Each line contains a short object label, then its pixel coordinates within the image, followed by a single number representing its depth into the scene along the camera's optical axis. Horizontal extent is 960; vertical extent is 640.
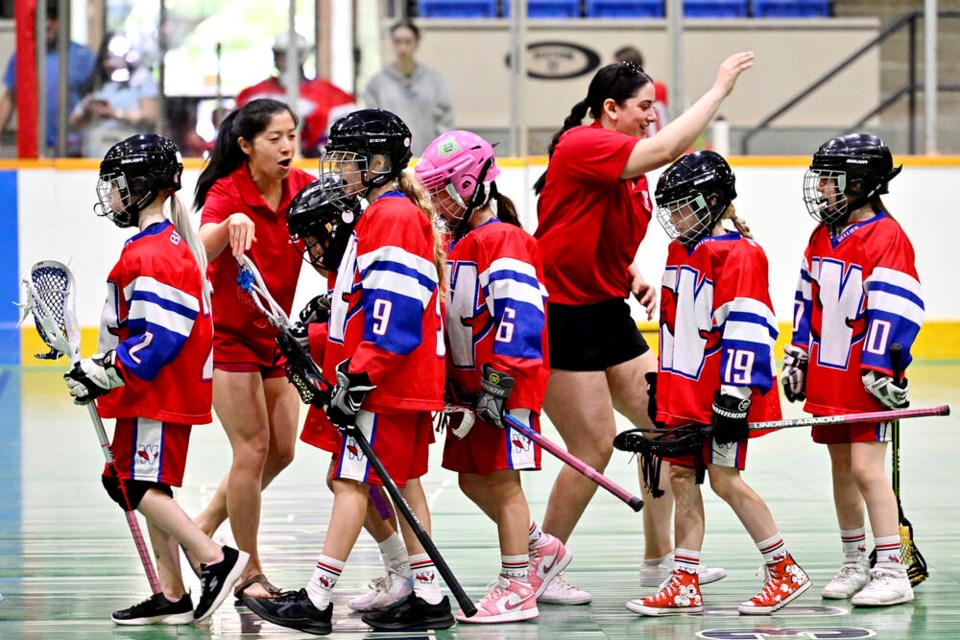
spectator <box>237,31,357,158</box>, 21.91
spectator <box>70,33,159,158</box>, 21.78
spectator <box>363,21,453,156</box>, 21.91
